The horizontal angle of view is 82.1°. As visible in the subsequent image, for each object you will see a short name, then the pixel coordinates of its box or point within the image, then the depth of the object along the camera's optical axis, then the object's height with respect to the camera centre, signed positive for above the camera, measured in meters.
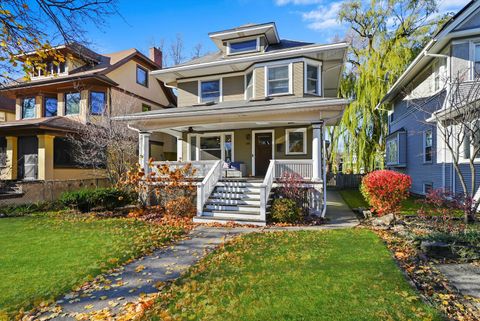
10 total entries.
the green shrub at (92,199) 11.00 -1.38
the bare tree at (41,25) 5.00 +2.68
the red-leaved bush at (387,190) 8.91 -0.87
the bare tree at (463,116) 7.81 +1.55
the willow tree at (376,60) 18.69 +7.04
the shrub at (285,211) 9.08 -1.58
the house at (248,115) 10.02 +1.96
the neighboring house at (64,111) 16.08 +3.63
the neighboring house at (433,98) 10.80 +3.15
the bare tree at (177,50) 32.97 +13.73
